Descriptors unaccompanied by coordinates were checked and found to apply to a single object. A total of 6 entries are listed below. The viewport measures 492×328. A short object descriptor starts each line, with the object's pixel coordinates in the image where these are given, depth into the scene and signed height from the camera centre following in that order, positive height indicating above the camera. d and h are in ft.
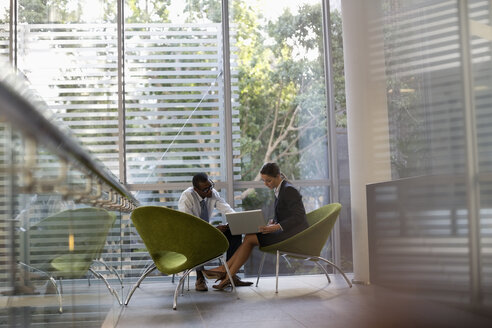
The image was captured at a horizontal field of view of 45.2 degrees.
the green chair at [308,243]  18.08 -1.80
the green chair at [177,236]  15.60 -1.29
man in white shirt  19.71 -0.62
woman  18.60 -1.25
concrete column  18.97 +2.29
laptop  18.37 -1.09
